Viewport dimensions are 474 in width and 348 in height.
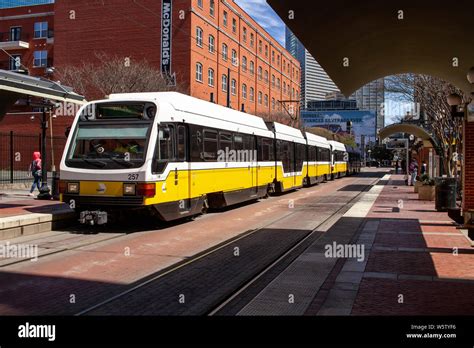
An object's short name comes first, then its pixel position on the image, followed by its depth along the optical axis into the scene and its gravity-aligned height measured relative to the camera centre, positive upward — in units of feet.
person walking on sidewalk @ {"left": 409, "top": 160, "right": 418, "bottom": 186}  105.09 -1.97
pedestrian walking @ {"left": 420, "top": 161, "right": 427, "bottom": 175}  104.53 -1.75
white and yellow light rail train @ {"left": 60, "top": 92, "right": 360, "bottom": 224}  38.83 +0.25
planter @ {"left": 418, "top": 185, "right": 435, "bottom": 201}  69.87 -4.59
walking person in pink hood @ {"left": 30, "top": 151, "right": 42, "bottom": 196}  63.72 -1.19
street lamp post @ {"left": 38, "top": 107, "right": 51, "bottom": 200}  57.26 -1.53
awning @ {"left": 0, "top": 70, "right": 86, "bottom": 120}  41.98 +6.40
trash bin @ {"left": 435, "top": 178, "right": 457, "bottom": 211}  51.16 -3.42
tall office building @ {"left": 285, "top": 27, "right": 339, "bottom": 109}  414.00 +69.02
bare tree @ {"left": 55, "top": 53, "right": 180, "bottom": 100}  105.81 +18.49
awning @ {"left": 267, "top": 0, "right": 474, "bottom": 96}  25.53 +7.86
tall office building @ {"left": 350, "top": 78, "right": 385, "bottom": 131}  405.92 +49.20
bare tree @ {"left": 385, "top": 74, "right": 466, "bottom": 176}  73.42 +9.24
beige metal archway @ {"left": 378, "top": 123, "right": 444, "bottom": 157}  89.48 +6.25
